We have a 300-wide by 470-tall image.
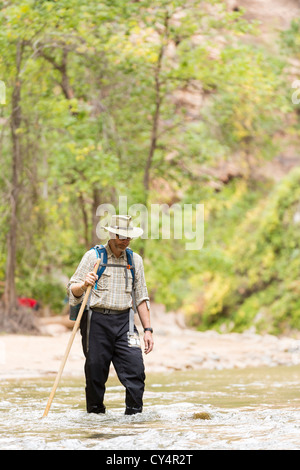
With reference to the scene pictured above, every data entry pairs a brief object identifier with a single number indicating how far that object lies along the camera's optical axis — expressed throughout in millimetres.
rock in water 12250
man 12437
